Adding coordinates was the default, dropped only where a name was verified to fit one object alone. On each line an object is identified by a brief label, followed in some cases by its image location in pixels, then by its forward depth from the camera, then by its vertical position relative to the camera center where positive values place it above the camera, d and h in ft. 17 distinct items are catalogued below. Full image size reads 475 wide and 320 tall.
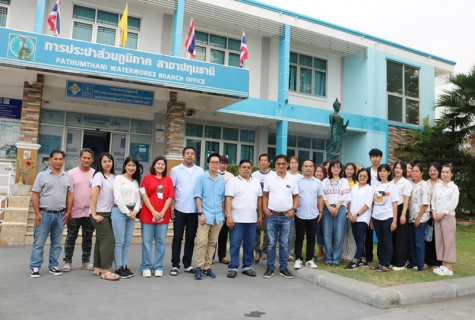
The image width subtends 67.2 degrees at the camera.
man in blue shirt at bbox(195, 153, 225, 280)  16.14 -1.16
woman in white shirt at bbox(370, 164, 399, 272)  17.48 -1.02
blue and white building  28.81 +9.61
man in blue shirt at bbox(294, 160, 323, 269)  17.92 -1.00
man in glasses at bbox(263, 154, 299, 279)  16.81 -0.89
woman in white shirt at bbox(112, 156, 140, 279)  15.33 -1.23
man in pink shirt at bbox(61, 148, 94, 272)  16.40 -1.25
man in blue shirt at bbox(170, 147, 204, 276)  16.63 -1.10
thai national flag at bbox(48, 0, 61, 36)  29.63 +13.28
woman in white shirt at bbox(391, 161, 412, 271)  17.83 -1.57
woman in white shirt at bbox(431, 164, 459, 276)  17.38 -1.01
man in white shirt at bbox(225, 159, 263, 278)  16.56 -1.18
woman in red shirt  15.78 -1.25
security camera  38.32 +7.86
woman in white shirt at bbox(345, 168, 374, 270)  17.90 -0.85
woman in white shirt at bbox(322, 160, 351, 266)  18.22 -1.08
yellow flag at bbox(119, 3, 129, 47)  31.14 +13.47
